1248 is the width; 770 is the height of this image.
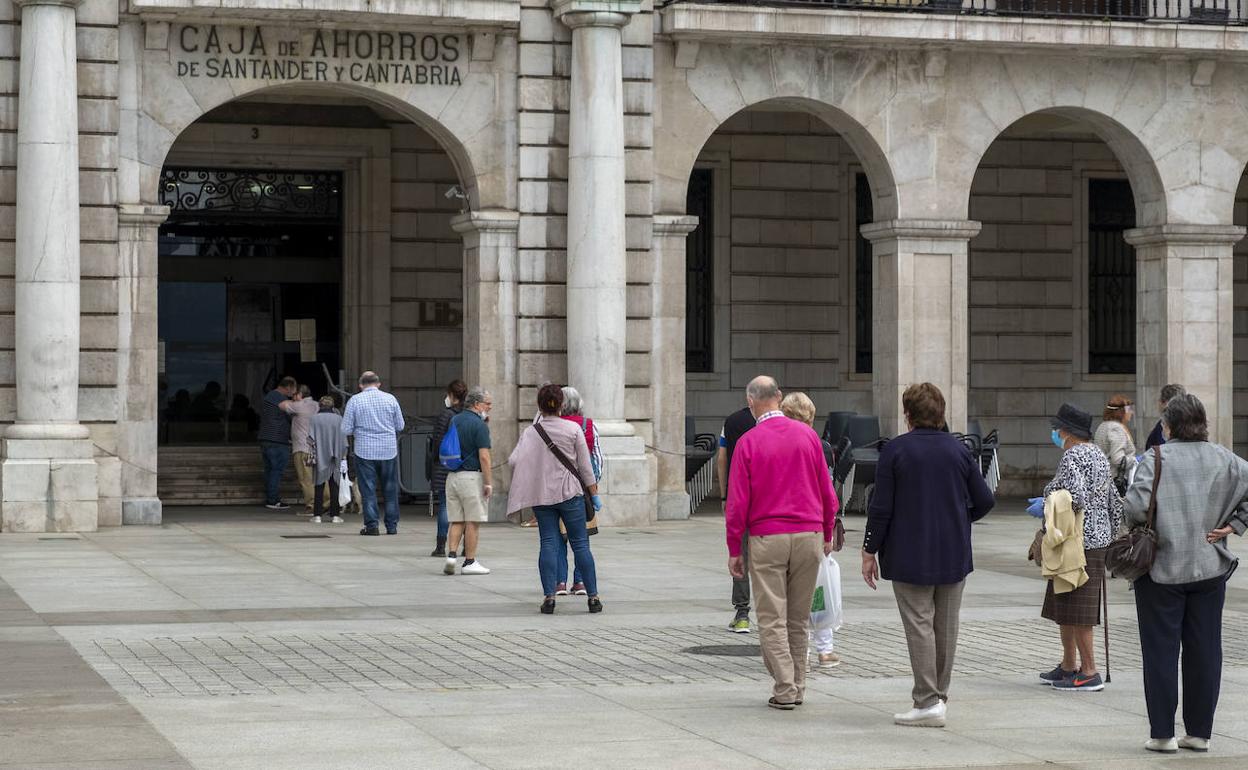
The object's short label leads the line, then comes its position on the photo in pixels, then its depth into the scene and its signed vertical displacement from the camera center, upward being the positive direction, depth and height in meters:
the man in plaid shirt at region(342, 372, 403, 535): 19.83 -0.62
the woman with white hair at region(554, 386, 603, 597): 14.65 -0.69
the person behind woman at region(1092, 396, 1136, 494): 15.24 -0.56
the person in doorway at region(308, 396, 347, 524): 22.27 -0.86
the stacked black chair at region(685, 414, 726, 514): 24.55 -1.12
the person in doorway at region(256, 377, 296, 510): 24.22 -0.78
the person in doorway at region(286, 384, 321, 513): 23.97 -0.74
